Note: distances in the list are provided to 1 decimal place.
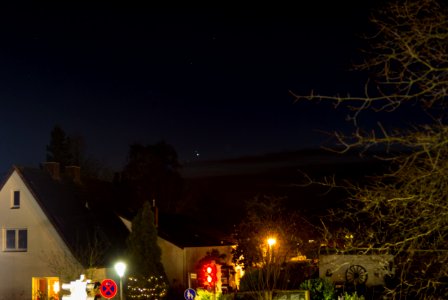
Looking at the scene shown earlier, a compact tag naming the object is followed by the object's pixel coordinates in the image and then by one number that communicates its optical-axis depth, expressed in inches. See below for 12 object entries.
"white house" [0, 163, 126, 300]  1552.7
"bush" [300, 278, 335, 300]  1011.3
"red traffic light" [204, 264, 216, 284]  1233.9
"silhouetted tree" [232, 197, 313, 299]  1621.6
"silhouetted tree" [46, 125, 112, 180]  2844.5
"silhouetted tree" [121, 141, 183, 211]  2859.3
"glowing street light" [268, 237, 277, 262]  1407.5
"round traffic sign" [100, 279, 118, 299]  1009.5
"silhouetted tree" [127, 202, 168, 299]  1569.9
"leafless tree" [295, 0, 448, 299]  312.8
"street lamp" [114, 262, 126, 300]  1143.6
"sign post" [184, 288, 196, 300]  1037.2
